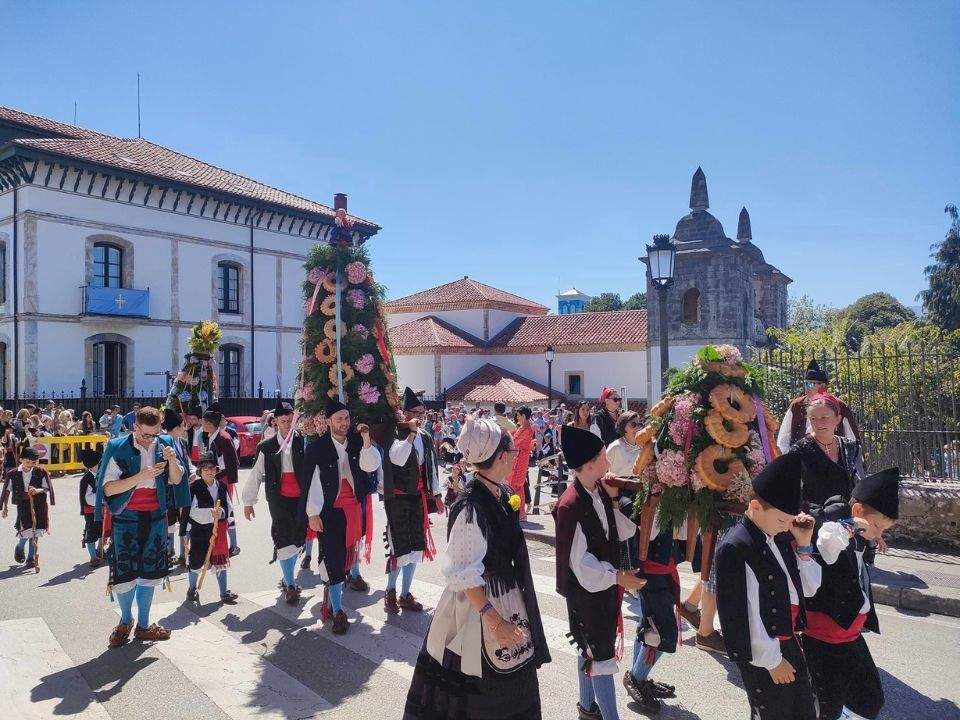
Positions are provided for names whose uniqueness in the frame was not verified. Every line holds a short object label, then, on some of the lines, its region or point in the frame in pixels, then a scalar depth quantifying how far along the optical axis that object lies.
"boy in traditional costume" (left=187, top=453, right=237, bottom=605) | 7.18
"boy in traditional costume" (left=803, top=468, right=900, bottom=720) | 3.68
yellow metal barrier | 17.47
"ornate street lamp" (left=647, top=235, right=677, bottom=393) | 10.35
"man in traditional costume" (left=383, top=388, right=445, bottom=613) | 6.73
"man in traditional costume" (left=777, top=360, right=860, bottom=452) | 6.99
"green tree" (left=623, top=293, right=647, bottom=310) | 74.00
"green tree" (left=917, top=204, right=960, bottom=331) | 41.59
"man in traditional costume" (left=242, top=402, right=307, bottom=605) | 7.11
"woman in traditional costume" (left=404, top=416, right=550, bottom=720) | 3.29
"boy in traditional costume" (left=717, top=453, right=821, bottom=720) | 3.16
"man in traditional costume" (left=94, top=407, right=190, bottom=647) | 5.90
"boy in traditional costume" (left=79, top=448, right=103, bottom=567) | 8.59
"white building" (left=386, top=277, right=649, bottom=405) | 38.78
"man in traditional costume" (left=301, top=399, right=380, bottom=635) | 6.25
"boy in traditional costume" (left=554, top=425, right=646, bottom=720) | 3.85
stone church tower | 28.80
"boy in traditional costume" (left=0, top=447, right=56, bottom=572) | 8.53
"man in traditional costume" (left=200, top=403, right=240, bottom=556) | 7.95
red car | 19.47
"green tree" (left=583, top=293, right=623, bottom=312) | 77.31
